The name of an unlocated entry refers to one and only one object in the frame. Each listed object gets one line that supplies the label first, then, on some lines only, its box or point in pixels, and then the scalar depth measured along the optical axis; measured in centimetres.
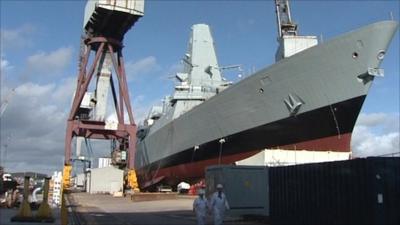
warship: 2495
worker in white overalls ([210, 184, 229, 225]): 1127
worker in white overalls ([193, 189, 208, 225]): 1134
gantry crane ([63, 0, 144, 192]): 3853
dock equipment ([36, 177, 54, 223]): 1577
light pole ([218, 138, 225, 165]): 3120
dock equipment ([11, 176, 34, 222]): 1559
